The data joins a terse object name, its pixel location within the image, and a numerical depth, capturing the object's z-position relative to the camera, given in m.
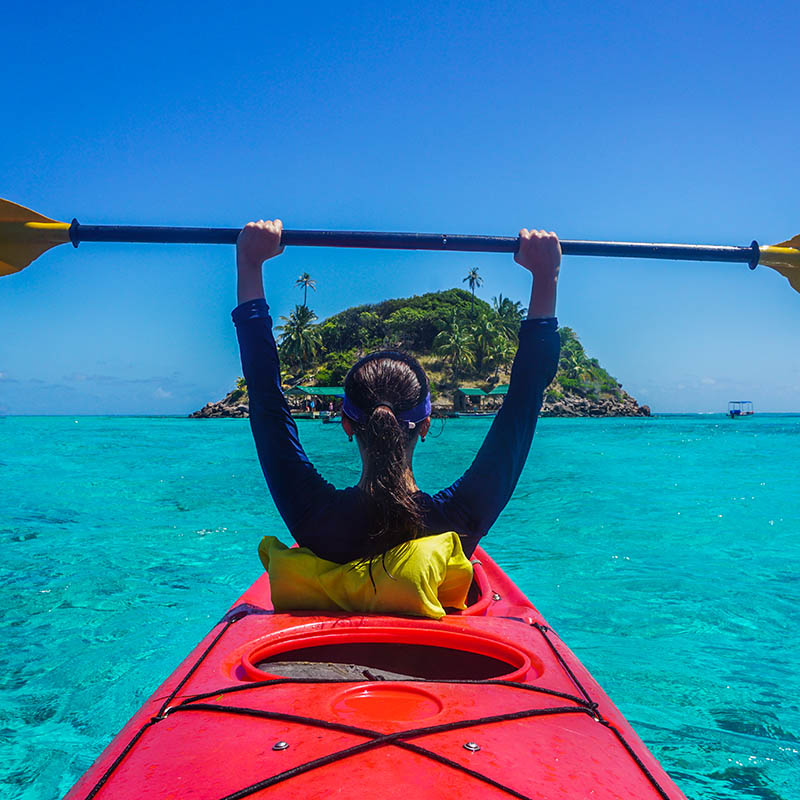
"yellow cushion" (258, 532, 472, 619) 1.92
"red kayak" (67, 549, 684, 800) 1.17
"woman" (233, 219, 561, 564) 1.93
